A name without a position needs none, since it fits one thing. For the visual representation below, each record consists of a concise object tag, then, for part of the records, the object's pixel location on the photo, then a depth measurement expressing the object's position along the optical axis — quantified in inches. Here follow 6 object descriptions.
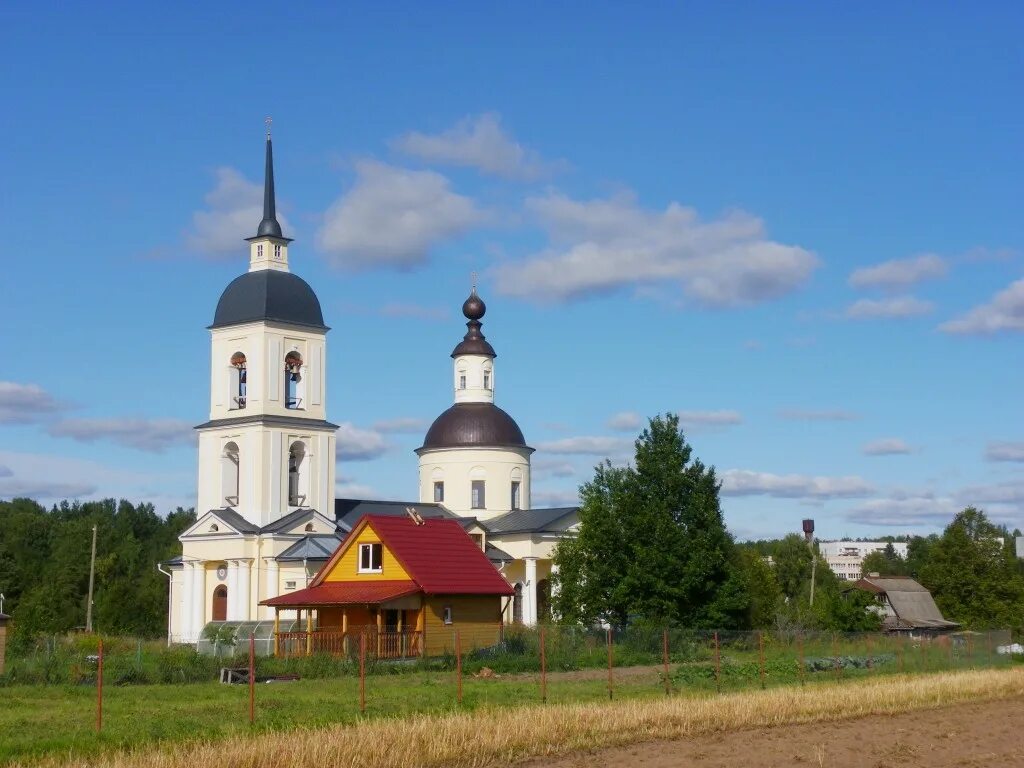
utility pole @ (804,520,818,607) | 3600.9
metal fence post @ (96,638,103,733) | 791.7
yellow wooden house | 1669.5
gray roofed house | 2778.1
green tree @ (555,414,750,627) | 1835.6
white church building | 2299.5
